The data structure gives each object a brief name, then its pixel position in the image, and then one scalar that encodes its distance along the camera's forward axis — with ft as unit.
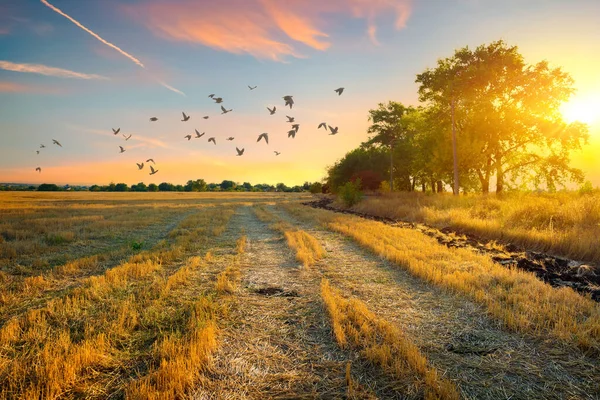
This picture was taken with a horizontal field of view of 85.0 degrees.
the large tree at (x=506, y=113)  98.78
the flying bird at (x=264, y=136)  40.41
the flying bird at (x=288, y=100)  41.88
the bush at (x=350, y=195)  123.85
